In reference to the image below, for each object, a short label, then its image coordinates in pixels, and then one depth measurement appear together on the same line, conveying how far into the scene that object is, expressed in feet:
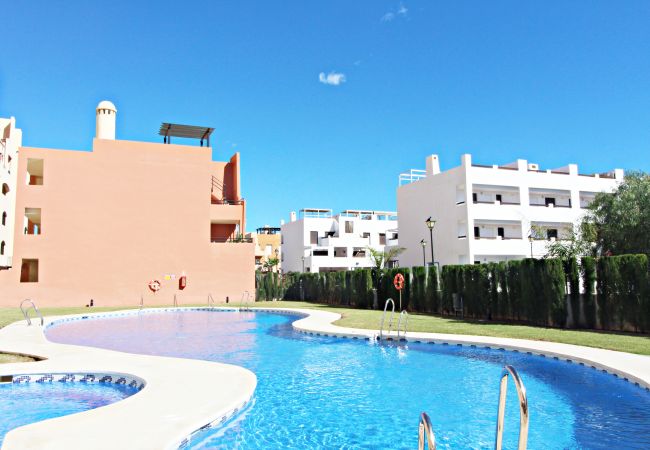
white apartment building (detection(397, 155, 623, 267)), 125.59
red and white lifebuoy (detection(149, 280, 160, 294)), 108.88
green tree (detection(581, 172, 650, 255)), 93.15
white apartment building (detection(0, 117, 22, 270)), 92.58
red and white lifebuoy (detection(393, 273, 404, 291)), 72.02
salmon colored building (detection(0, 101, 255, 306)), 103.40
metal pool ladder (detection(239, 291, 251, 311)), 114.83
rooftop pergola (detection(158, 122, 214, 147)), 118.11
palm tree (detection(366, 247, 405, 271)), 116.26
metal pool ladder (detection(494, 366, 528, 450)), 12.53
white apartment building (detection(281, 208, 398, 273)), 195.21
